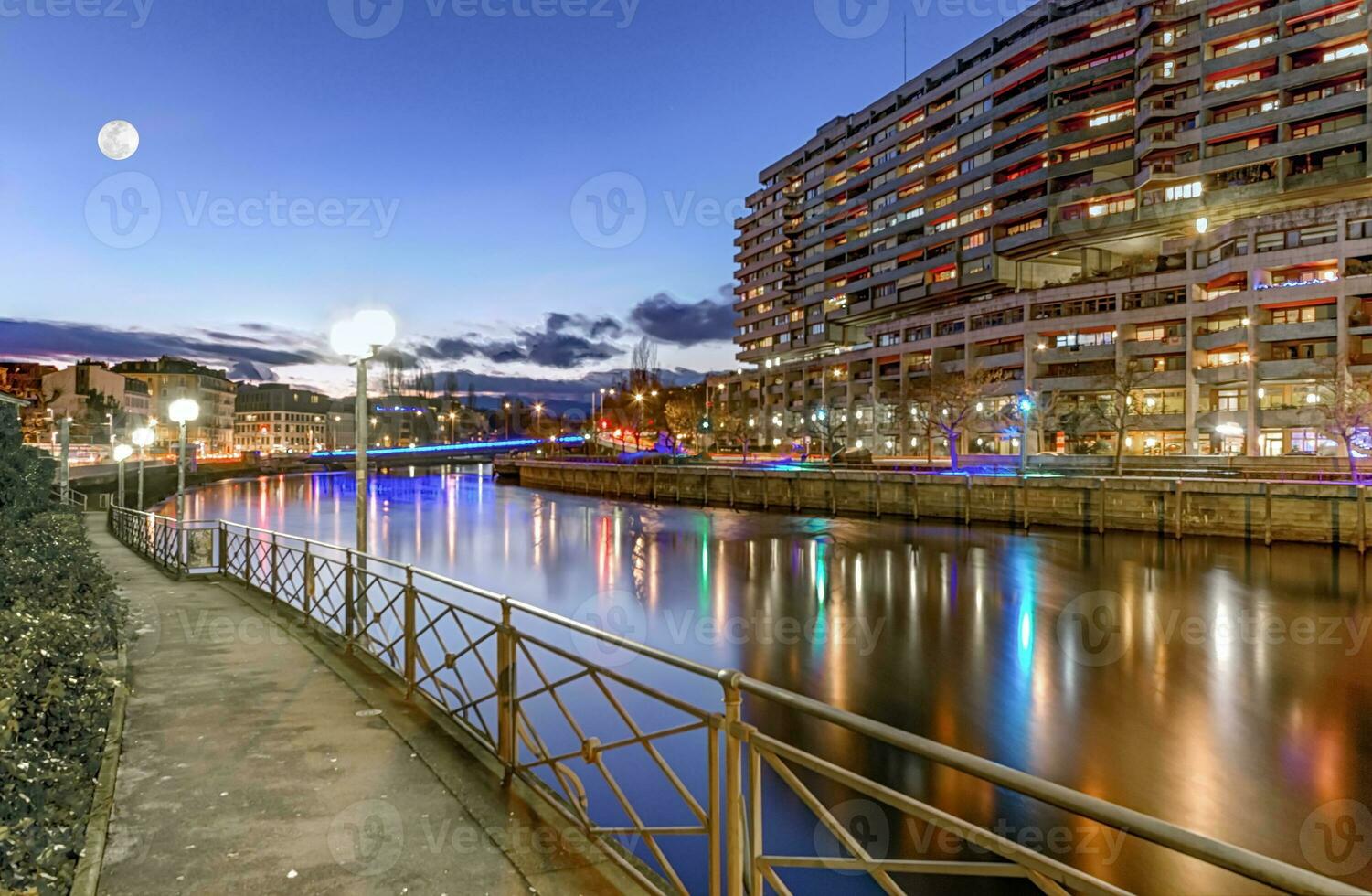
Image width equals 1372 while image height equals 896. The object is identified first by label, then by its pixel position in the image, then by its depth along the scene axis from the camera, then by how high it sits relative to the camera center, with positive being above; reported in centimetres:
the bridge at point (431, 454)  9962 -193
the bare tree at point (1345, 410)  3506 +107
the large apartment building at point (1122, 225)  4959 +1789
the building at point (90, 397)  8906 +628
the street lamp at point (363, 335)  835 +118
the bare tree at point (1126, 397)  5053 +259
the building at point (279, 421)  16000 +445
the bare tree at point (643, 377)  11694 +973
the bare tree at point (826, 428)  7575 +84
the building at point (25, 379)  10162 +924
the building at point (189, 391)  13825 +952
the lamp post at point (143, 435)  2953 +30
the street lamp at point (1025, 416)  4412 +113
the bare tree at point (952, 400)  5734 +286
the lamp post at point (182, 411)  1886 +81
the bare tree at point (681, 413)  9250 +307
